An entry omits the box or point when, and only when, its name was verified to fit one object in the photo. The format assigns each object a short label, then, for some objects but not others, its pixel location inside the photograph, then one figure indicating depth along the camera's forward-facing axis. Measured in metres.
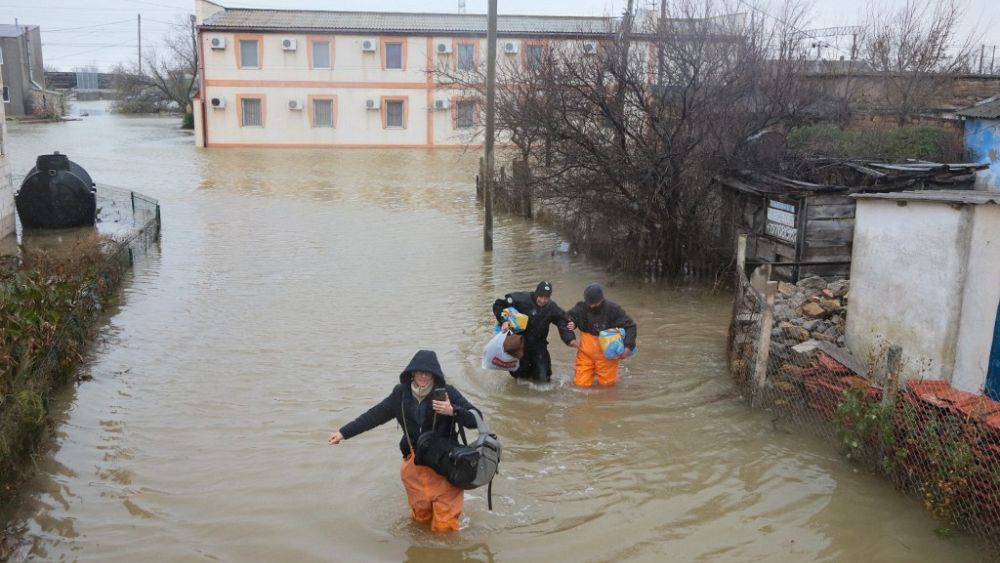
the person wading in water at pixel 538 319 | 9.77
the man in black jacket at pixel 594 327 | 9.79
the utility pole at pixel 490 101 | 17.86
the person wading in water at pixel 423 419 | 6.42
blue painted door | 7.97
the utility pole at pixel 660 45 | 15.16
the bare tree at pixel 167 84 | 71.00
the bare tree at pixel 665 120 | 14.99
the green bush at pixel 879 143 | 16.95
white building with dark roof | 42.06
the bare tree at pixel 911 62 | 22.41
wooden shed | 13.59
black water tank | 20.61
